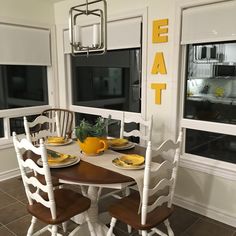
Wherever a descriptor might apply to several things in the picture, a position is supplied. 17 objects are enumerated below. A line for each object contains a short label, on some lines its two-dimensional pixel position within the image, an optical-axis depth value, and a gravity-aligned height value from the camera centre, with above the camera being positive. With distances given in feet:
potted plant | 7.04 -1.69
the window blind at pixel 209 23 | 7.55 +1.59
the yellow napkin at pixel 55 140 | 8.30 -2.06
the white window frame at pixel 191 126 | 8.23 -1.66
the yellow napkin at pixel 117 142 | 8.04 -2.08
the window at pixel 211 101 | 8.23 -0.86
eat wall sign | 9.05 +0.70
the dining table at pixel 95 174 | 5.75 -2.25
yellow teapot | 7.03 -1.90
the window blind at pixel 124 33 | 9.89 +1.67
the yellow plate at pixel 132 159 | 6.49 -2.16
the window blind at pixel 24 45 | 11.16 +1.38
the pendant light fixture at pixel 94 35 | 6.27 +0.99
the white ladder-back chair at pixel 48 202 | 5.75 -3.25
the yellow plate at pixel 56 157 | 6.47 -2.09
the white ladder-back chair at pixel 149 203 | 5.55 -3.27
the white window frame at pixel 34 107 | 11.68 -1.22
